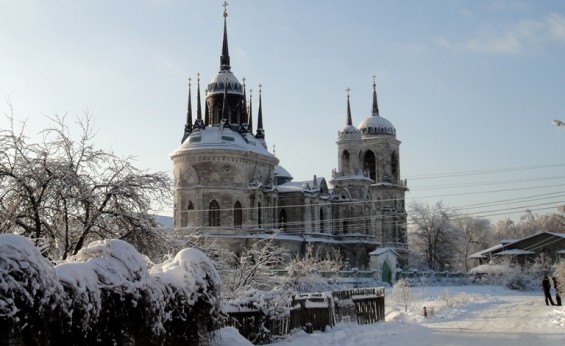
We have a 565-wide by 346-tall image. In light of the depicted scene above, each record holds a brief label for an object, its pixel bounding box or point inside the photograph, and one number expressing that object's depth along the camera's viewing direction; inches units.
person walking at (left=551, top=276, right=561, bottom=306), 1242.4
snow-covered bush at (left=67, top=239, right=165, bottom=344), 444.1
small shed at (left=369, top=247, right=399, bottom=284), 2187.5
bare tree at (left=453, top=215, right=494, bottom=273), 3747.5
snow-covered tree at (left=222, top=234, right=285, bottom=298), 952.1
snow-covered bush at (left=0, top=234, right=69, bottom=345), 356.5
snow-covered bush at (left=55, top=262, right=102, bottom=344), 405.1
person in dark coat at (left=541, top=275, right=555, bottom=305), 1240.8
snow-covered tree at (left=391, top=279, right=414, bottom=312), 1277.1
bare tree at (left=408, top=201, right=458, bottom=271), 3169.3
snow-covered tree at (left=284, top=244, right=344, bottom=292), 1450.5
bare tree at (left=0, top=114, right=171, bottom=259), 631.2
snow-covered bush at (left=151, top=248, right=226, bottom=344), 512.4
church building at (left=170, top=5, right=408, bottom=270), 2101.4
